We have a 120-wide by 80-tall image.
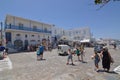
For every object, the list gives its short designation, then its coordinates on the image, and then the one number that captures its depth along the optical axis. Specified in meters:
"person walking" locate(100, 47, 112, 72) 4.20
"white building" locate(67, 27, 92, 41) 29.24
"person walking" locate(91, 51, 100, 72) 4.45
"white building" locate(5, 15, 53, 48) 14.68
